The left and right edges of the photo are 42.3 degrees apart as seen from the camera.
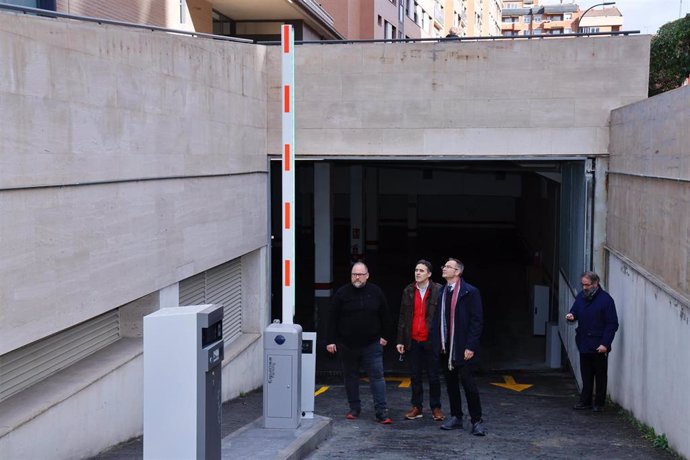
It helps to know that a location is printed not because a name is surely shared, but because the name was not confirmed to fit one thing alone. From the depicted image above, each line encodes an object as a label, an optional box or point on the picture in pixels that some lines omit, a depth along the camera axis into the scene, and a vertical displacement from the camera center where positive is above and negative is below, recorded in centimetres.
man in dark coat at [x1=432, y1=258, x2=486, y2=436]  906 -163
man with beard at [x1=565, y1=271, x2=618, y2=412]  1073 -187
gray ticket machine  571 -136
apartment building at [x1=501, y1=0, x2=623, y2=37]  13162 +2363
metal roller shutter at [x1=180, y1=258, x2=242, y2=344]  1144 -164
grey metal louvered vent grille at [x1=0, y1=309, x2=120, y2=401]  725 -163
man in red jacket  965 -165
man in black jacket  962 -165
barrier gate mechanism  867 -199
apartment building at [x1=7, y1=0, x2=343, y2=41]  1492 +385
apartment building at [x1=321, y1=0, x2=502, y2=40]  3609 +805
